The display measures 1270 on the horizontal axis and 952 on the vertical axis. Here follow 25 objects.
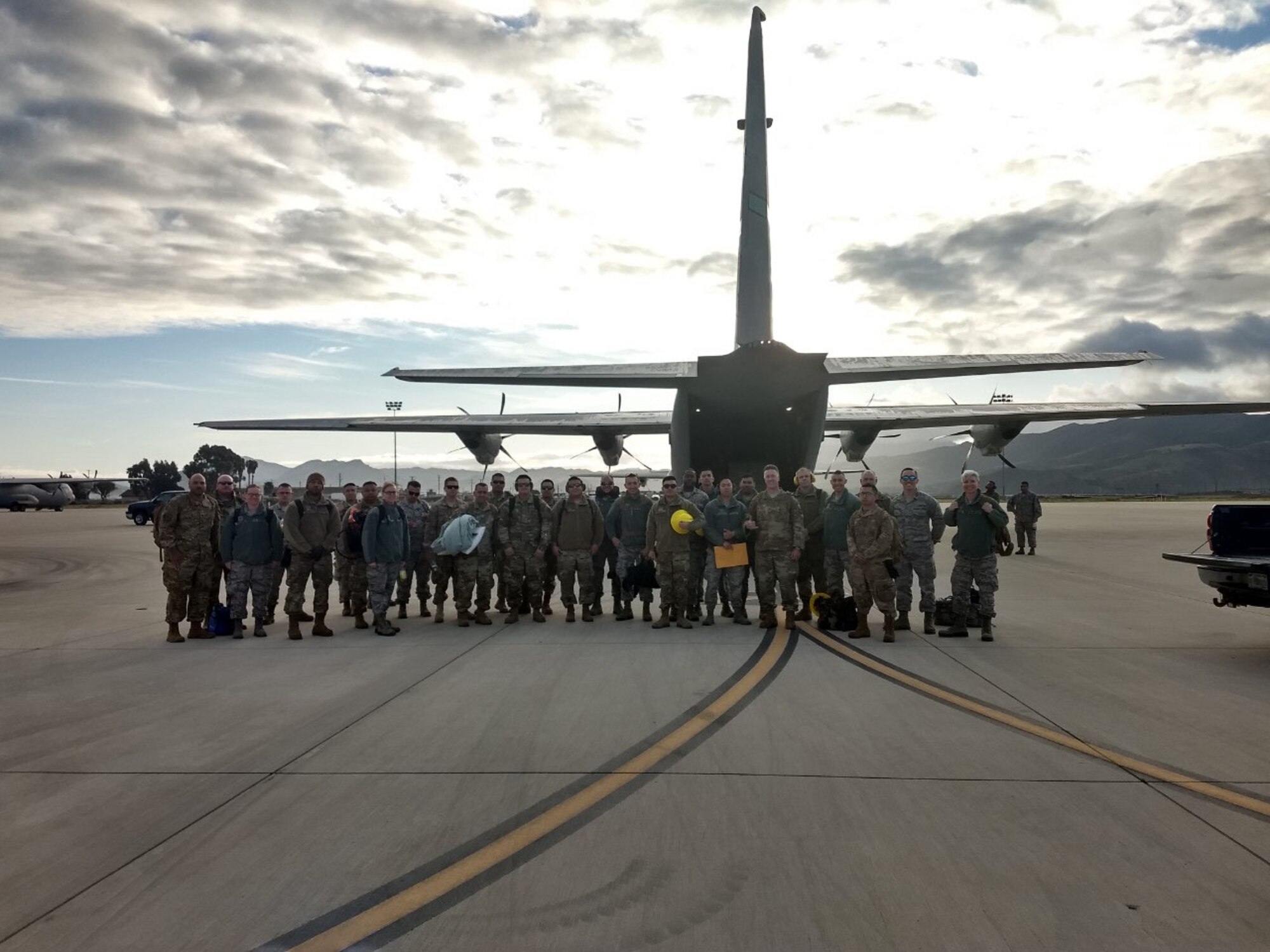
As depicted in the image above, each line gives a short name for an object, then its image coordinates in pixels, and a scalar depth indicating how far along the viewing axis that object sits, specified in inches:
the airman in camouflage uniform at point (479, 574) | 396.5
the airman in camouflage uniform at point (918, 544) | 374.0
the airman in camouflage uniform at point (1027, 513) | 735.7
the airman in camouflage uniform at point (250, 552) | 377.4
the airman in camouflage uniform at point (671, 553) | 391.5
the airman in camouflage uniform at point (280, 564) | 396.2
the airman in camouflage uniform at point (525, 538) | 402.0
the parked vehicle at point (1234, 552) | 287.9
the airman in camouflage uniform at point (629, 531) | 422.6
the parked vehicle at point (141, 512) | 1493.6
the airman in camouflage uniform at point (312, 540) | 382.9
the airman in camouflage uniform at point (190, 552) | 365.4
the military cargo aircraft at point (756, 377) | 470.0
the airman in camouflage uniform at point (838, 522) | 388.2
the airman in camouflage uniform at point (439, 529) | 409.4
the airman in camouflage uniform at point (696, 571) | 406.0
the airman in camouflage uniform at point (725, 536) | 390.6
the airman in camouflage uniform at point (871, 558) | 348.8
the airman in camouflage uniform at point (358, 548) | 392.2
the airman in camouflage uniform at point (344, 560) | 400.3
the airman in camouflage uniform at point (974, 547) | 347.9
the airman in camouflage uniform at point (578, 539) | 411.2
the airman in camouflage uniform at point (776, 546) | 379.2
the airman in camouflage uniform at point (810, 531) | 408.5
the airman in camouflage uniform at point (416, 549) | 430.9
